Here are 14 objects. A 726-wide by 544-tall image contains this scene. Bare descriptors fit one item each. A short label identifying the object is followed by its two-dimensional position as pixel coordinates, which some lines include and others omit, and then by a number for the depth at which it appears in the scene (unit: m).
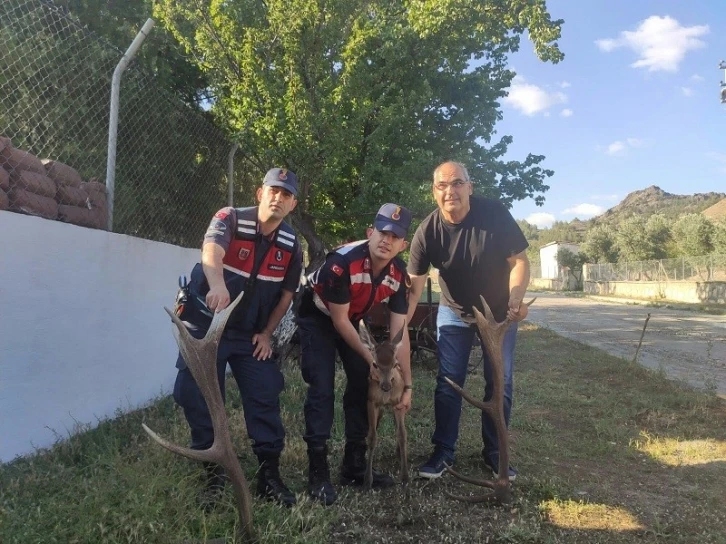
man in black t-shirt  3.95
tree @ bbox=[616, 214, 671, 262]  45.41
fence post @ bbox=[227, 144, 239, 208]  7.00
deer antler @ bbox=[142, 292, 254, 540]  2.58
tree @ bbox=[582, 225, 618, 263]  51.86
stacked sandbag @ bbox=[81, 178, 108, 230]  4.59
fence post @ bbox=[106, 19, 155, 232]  4.84
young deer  3.67
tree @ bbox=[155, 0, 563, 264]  7.65
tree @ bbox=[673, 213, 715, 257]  39.25
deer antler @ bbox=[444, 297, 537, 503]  3.40
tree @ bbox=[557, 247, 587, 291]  52.91
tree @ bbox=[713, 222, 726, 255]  34.22
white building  64.53
